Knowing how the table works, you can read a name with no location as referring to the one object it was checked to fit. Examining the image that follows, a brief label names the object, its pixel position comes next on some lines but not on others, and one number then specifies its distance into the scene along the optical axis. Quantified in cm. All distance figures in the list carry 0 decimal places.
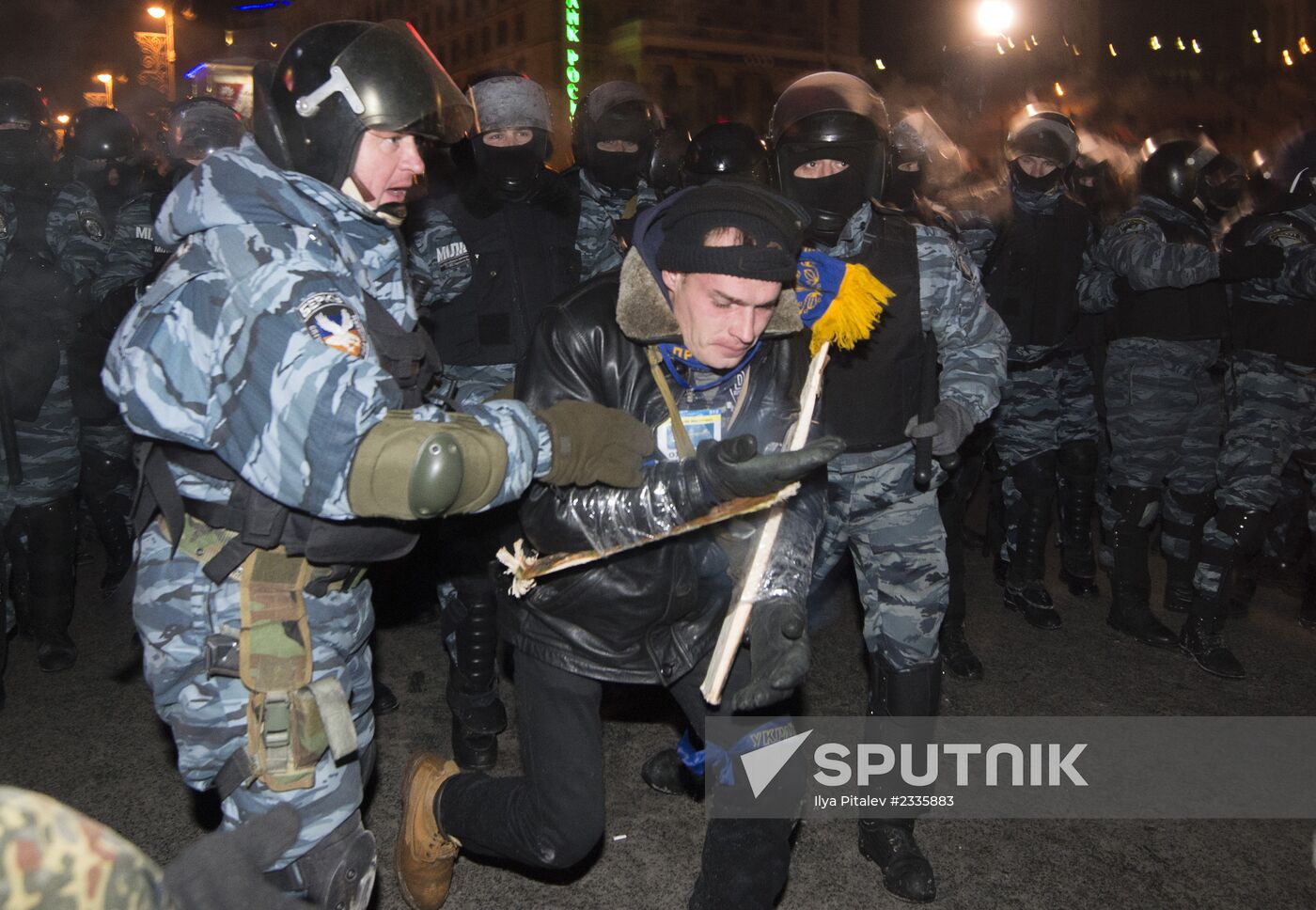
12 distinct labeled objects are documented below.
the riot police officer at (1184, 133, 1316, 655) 534
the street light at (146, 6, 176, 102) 2388
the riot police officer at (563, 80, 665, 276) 483
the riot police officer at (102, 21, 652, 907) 199
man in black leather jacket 257
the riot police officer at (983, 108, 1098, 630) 583
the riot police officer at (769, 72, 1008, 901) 350
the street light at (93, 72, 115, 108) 2308
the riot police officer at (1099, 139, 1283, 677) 549
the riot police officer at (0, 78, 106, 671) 479
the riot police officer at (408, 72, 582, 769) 415
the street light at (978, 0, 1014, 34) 1244
